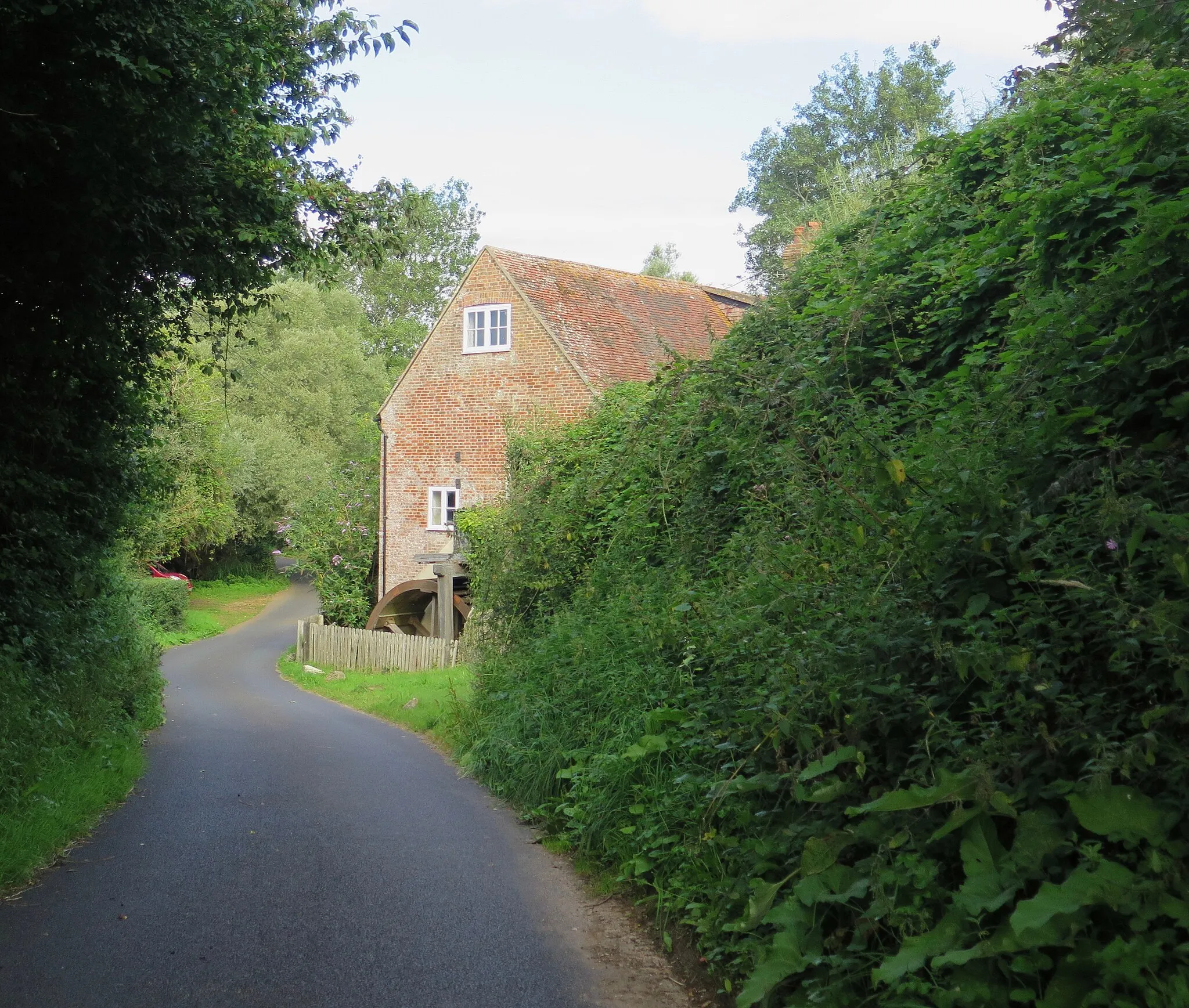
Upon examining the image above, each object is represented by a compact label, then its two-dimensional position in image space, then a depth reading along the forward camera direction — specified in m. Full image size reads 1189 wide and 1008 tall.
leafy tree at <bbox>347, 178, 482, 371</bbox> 63.31
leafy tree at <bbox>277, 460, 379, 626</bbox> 32.16
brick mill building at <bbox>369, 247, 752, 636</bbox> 25.48
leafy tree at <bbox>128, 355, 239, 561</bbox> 34.78
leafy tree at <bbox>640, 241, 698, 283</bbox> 74.44
